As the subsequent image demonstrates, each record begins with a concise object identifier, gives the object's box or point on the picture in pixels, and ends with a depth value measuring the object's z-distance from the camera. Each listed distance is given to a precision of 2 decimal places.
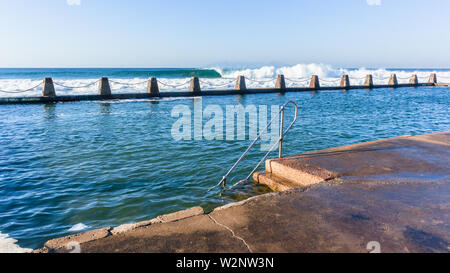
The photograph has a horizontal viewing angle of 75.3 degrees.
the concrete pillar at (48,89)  16.34
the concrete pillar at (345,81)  28.47
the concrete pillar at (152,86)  19.48
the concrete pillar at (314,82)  26.52
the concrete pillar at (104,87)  17.97
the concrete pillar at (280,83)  24.36
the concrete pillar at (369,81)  30.31
